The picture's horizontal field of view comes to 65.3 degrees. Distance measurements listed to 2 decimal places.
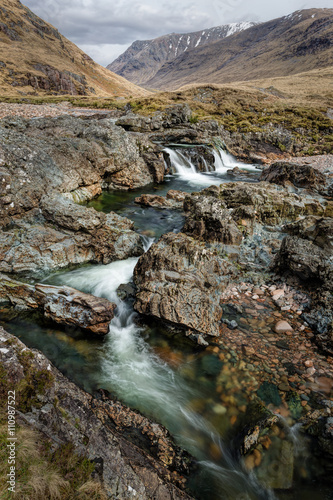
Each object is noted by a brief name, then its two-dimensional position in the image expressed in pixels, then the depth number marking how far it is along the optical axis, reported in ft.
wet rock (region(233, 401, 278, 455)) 17.63
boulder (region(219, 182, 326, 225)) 43.39
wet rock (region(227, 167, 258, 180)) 80.86
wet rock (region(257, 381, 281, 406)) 20.30
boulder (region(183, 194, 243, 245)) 38.19
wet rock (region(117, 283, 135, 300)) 30.87
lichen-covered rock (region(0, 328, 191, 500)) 11.29
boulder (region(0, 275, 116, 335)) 25.52
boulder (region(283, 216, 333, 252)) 31.71
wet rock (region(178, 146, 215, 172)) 86.68
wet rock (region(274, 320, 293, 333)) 26.40
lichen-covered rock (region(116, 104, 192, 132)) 103.24
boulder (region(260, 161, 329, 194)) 62.28
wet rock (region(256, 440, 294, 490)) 16.20
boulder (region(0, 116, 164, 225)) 41.24
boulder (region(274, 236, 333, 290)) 28.48
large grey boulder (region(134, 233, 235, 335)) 26.20
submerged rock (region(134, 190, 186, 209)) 55.31
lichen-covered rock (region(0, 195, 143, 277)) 33.35
